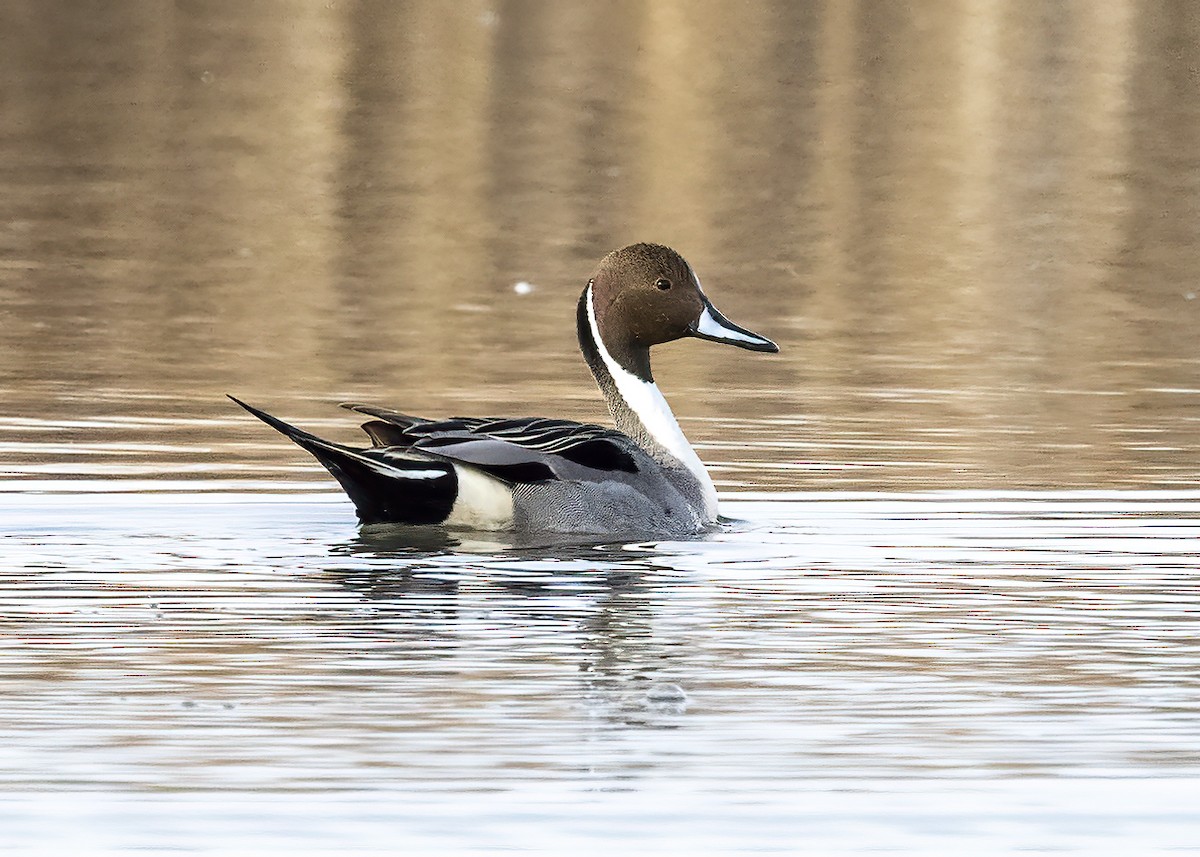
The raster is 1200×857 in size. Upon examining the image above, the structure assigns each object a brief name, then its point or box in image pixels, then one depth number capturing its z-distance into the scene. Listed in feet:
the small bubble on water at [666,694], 47.11
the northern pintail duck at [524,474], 65.87
